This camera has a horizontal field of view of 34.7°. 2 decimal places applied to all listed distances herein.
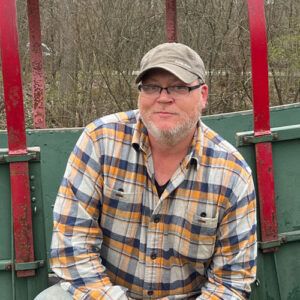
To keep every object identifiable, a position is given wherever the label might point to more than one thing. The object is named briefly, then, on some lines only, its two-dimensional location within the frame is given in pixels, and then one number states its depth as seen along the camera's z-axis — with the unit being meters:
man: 1.81
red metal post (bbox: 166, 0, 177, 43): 3.29
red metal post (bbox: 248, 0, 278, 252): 2.06
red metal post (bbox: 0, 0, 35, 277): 1.91
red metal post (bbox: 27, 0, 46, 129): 3.28
